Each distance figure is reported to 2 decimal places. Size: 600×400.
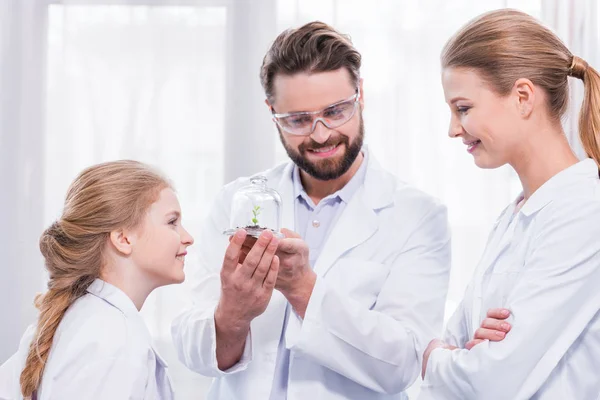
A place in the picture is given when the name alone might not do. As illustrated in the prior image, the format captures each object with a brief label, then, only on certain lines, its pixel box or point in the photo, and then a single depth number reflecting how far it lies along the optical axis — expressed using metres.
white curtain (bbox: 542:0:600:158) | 2.80
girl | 1.95
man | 2.11
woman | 1.85
